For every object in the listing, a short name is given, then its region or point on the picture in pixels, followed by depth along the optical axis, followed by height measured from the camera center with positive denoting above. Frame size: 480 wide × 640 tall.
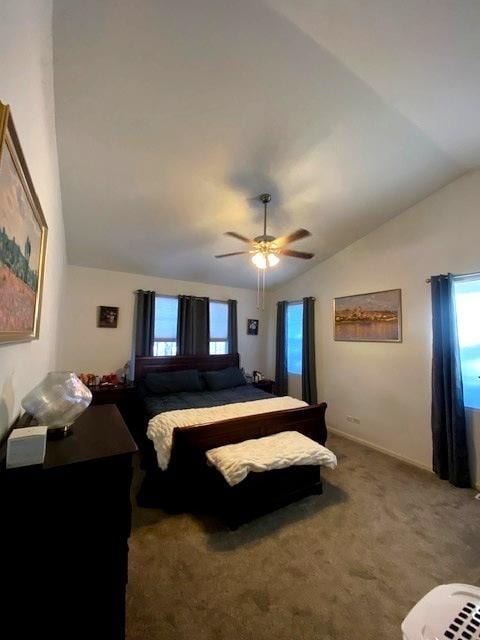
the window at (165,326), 4.34 +0.21
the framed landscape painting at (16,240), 0.84 +0.39
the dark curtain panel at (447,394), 2.62 -0.52
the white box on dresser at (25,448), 0.87 -0.36
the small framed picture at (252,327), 5.31 +0.26
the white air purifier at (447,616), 0.73 -0.80
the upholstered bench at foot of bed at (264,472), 1.96 -1.04
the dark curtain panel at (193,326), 4.40 +0.22
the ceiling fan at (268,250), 2.41 +0.85
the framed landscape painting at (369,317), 3.33 +0.33
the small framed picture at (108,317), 3.97 +0.32
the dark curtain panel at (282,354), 4.93 -0.26
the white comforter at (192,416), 2.26 -0.75
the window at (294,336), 4.82 +0.08
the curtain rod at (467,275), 2.67 +0.68
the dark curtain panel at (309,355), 4.31 -0.24
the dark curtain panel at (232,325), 4.89 +0.27
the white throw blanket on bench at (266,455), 1.92 -0.89
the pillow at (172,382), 3.66 -0.60
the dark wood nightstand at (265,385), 4.62 -0.77
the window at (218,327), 4.87 +0.23
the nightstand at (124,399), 3.49 -0.80
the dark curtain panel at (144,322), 4.04 +0.26
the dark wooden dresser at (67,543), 0.85 -0.70
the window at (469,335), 2.69 +0.07
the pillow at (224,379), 4.04 -0.60
